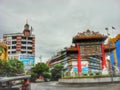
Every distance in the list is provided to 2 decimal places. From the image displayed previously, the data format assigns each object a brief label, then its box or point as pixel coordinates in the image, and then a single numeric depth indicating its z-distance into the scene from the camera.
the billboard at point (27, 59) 84.19
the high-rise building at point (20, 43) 105.81
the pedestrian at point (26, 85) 16.92
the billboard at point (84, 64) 48.20
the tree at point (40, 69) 69.25
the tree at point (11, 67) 54.94
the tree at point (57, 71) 73.80
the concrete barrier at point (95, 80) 35.78
